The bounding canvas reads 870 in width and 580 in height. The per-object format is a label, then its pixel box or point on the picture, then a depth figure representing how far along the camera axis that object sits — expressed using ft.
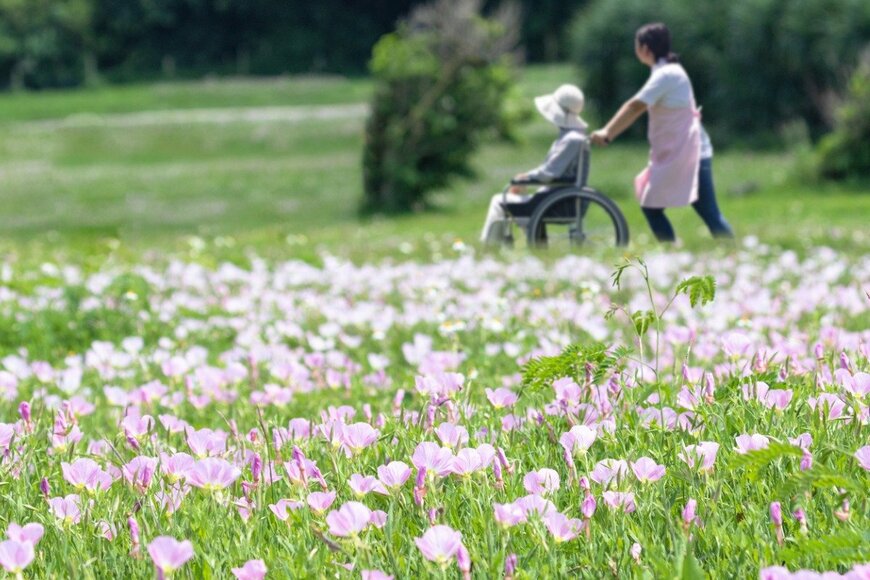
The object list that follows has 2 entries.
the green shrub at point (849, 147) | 125.29
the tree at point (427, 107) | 133.80
